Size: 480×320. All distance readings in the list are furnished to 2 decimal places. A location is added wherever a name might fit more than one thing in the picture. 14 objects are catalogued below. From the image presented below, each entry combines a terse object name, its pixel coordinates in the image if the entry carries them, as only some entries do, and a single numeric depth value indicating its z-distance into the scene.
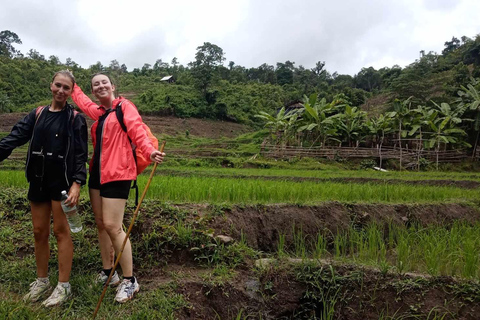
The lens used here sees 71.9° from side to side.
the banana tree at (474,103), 15.34
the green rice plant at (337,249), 3.09
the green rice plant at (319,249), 3.06
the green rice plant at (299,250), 3.02
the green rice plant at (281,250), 3.15
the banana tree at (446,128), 15.56
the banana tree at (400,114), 16.35
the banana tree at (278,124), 17.69
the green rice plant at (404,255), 2.83
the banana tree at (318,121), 15.89
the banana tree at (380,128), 16.89
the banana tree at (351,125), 17.19
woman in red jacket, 2.26
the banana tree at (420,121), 15.90
